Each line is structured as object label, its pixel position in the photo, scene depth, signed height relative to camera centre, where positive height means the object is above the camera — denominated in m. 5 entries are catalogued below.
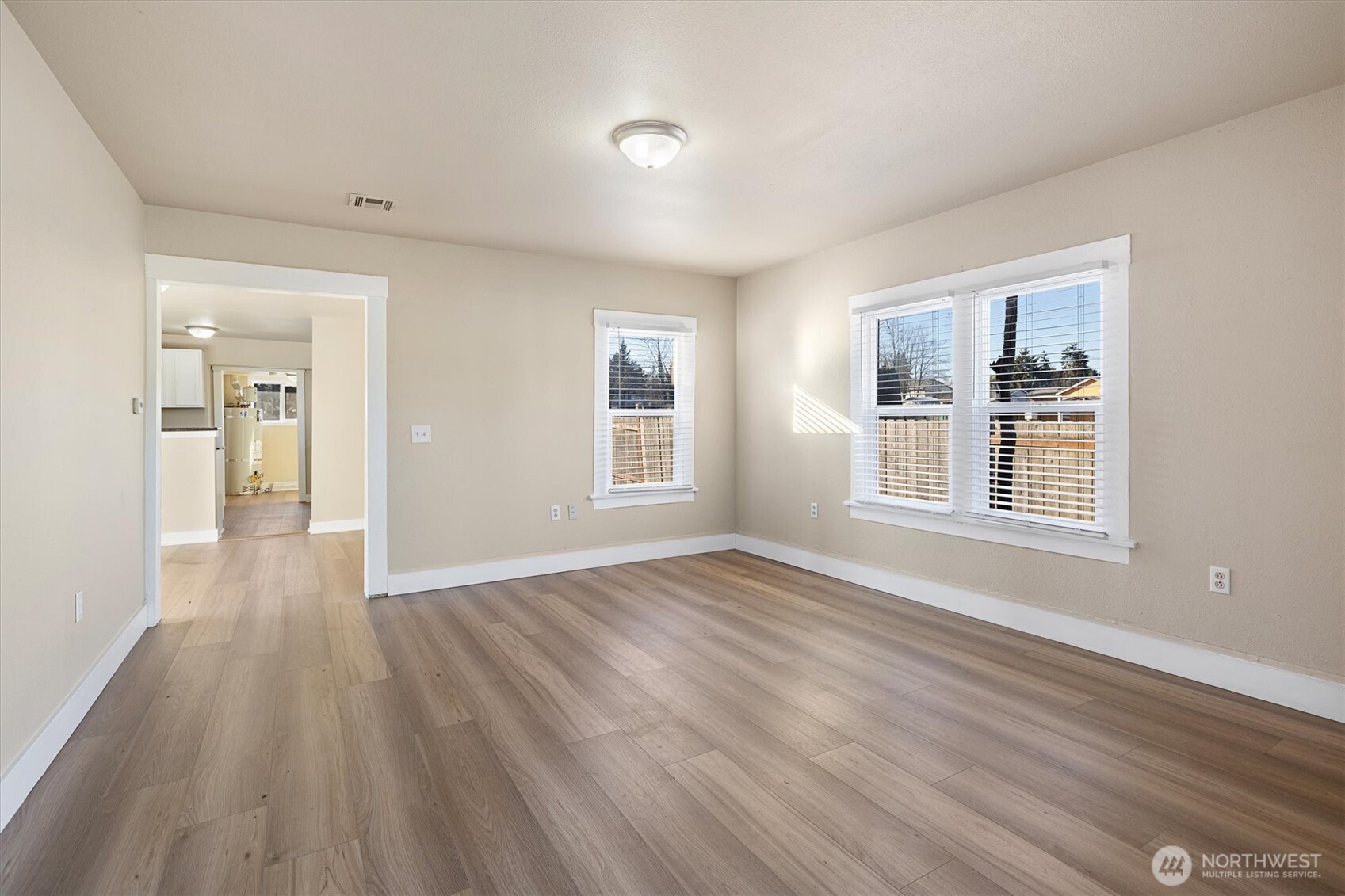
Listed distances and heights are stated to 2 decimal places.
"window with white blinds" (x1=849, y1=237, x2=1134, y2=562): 3.38 +0.25
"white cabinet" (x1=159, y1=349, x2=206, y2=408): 9.32 +0.93
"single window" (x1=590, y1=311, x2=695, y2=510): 5.57 +0.31
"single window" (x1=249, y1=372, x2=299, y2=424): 12.03 +0.85
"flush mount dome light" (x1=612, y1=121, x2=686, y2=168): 2.91 +1.37
